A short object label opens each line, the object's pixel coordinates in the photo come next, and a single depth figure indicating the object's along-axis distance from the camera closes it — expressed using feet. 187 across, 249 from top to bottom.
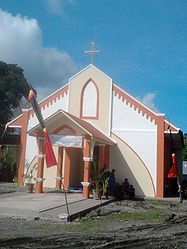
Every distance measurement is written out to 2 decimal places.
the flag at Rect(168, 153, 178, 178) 64.28
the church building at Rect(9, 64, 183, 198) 75.87
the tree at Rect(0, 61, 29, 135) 122.21
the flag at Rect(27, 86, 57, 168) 41.75
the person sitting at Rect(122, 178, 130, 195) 70.08
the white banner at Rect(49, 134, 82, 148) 66.69
